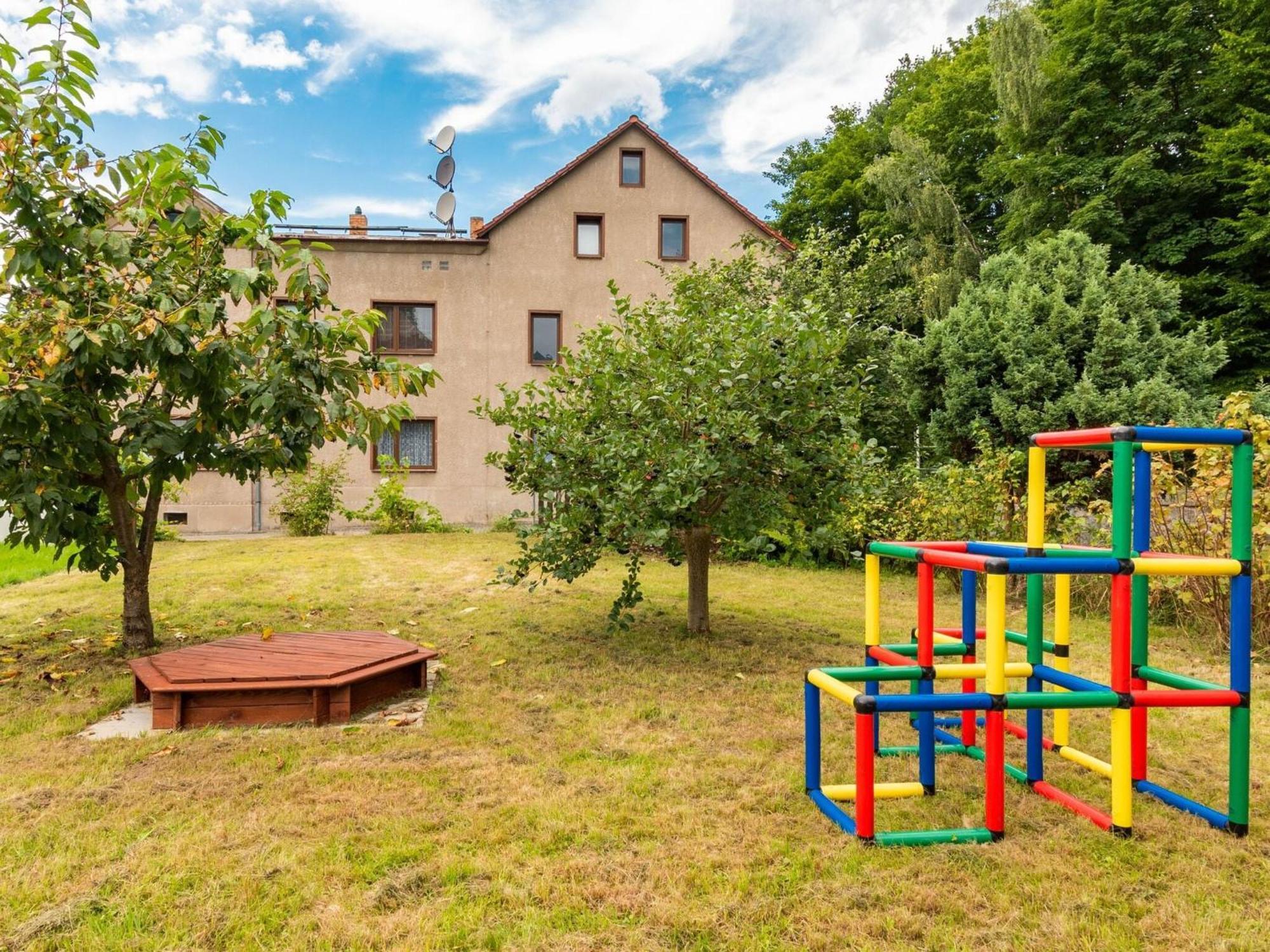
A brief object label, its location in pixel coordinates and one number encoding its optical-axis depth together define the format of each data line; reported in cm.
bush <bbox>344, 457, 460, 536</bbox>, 1688
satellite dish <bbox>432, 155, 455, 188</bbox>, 2120
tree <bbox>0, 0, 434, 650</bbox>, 495
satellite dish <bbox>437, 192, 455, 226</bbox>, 2062
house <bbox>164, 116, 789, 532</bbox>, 1966
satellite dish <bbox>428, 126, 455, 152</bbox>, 2159
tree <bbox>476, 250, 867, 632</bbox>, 608
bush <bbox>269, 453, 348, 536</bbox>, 1686
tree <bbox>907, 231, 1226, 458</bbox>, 1138
